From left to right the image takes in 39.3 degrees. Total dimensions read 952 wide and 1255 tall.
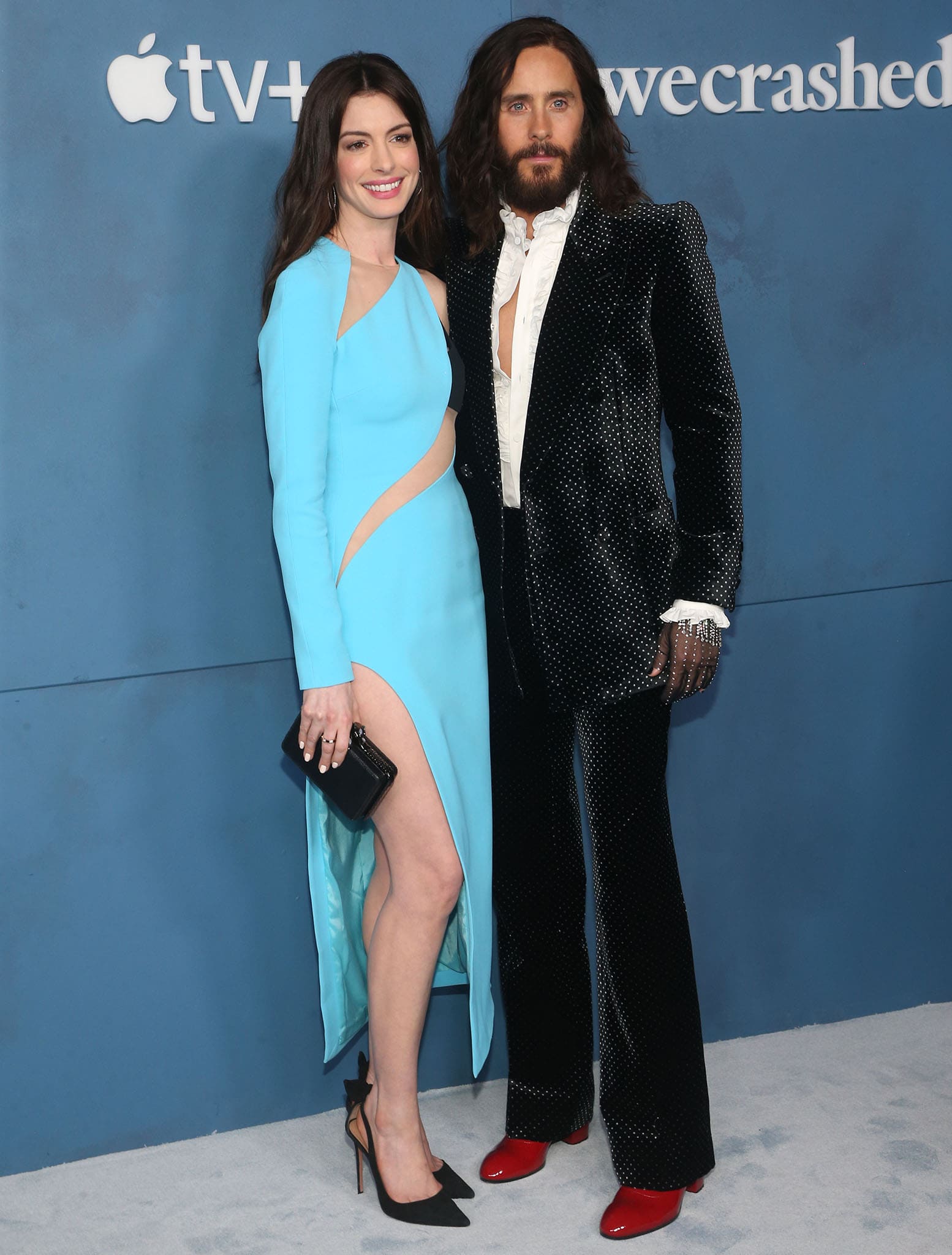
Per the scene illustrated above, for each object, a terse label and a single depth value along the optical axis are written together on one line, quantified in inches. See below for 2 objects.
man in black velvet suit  87.9
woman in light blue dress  85.7
